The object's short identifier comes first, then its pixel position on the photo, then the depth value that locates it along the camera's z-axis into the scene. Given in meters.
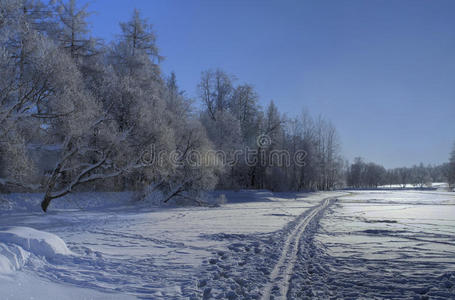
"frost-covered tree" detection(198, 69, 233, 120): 41.19
